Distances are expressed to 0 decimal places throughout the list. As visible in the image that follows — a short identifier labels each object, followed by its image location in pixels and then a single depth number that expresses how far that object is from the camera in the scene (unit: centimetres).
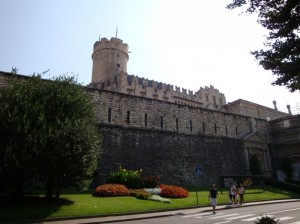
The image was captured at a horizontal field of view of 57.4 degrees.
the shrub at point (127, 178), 2145
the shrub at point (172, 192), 2051
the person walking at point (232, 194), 1951
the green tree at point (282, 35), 945
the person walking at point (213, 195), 1625
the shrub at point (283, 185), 2873
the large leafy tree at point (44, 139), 1457
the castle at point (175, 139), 2530
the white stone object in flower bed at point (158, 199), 1843
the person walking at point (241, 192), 2034
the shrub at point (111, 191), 1868
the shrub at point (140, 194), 1877
